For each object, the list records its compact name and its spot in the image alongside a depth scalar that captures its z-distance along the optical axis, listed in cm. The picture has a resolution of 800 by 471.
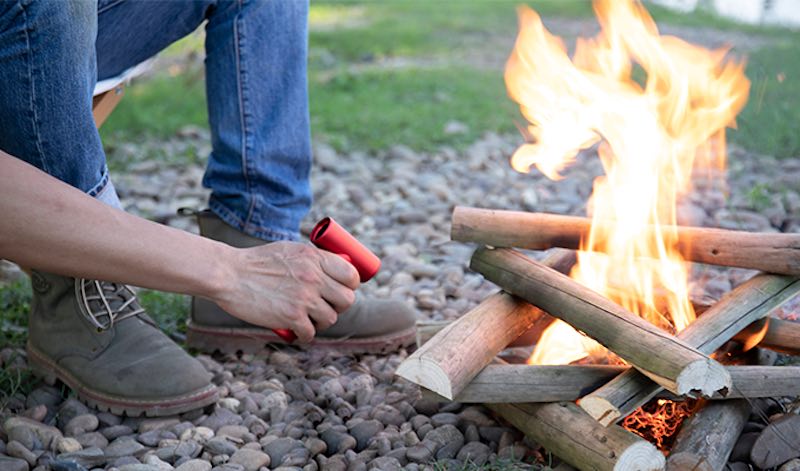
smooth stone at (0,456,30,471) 179
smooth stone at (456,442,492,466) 190
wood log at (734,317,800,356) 199
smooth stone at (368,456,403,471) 187
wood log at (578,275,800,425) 170
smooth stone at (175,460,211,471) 187
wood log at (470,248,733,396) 164
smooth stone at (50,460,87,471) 182
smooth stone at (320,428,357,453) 198
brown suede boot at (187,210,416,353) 245
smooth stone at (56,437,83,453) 194
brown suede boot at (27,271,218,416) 208
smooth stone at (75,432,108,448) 198
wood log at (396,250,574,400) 175
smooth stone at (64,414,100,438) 203
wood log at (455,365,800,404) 182
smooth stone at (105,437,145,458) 193
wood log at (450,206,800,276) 198
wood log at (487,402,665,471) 166
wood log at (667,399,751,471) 168
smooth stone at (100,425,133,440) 204
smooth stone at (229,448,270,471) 191
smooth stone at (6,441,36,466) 186
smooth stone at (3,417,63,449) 196
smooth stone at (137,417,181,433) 206
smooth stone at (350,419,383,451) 201
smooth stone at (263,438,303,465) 196
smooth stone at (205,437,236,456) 196
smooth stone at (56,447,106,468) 189
